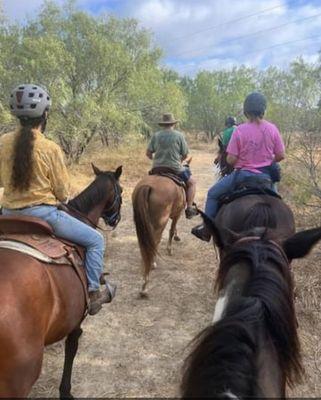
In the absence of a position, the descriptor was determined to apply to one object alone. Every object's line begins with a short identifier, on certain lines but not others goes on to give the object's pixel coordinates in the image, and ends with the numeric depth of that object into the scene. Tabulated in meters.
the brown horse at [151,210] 5.40
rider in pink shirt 4.05
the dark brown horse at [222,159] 6.35
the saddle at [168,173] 6.20
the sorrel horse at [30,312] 2.09
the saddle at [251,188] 4.05
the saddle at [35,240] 2.54
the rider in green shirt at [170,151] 6.30
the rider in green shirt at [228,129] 7.37
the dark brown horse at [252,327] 1.17
